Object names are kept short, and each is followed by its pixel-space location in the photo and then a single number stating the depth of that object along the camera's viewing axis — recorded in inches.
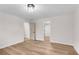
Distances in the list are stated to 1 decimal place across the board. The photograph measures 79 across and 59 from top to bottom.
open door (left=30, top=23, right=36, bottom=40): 120.8
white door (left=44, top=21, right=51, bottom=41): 153.5
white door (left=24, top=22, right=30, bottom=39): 130.7
